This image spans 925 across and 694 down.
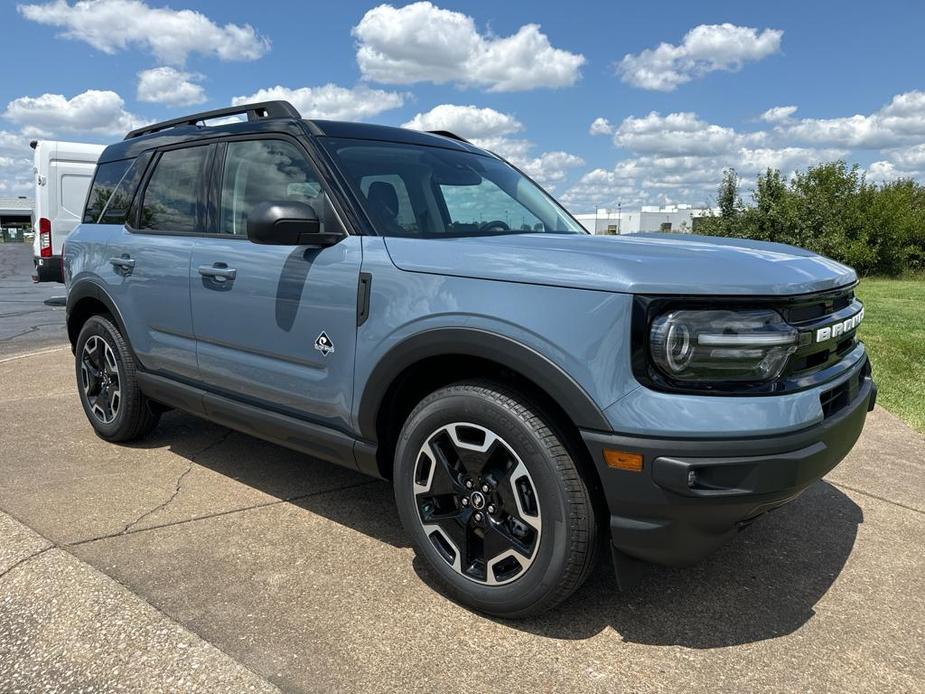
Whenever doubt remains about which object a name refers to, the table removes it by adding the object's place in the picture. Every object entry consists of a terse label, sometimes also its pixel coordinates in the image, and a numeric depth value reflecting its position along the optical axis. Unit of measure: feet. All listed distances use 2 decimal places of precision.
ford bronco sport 7.35
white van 37.78
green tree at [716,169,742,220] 108.58
